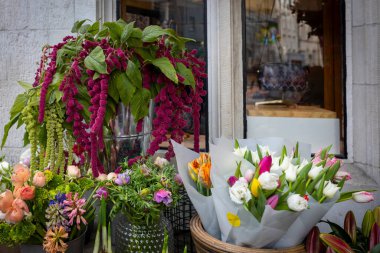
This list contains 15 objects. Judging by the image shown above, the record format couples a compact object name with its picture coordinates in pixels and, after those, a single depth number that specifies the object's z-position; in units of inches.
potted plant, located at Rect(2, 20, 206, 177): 48.1
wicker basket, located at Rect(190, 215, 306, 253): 39.8
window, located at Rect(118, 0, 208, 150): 70.0
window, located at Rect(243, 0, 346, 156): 65.0
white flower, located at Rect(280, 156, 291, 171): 42.6
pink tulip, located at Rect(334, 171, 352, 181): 45.1
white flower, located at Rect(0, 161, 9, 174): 53.6
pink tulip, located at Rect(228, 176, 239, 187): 40.9
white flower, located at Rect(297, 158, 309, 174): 42.4
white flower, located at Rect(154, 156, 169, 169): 54.4
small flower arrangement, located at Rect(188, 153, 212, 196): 44.2
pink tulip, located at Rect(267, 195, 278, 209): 38.7
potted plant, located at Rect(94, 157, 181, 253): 46.3
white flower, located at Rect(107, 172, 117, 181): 49.4
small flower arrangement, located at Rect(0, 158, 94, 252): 45.9
